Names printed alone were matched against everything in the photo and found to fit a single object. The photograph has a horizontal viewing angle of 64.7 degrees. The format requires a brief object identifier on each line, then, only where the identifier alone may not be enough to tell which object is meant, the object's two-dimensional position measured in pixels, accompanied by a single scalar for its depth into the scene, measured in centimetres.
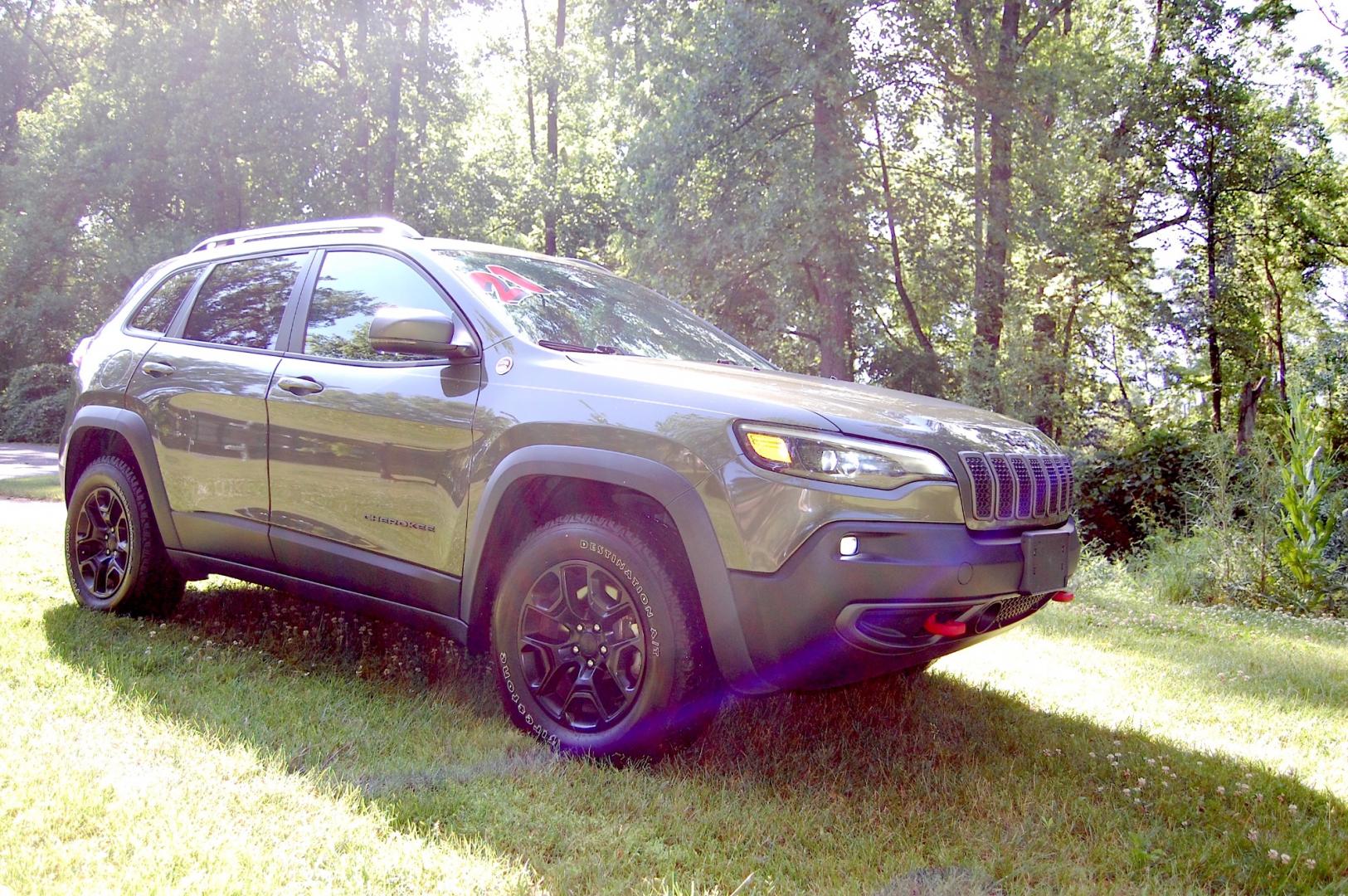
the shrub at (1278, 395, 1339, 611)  889
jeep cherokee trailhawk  307
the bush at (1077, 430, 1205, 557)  1491
